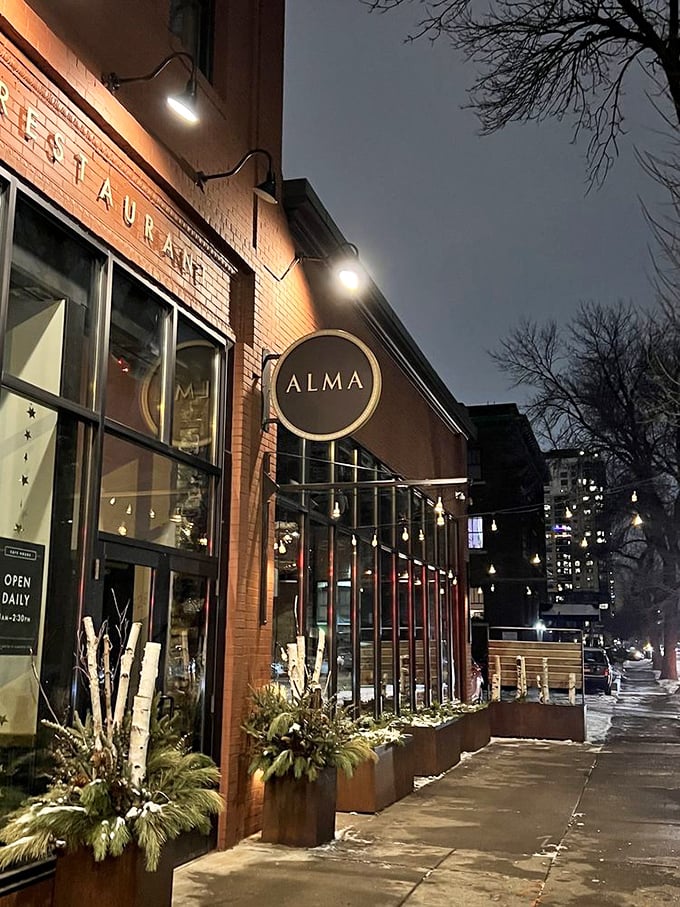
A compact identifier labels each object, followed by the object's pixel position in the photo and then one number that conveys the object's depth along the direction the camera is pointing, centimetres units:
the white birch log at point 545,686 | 1983
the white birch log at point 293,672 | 910
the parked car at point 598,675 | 3634
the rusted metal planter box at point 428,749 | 1321
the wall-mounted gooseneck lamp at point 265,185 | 916
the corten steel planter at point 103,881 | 542
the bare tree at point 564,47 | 827
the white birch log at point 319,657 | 907
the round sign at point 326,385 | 908
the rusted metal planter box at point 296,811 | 843
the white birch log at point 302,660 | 921
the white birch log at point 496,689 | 2022
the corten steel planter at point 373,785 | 1024
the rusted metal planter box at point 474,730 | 1602
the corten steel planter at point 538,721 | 1872
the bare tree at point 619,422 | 3453
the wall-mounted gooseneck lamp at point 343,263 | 988
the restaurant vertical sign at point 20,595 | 609
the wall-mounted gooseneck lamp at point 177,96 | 729
